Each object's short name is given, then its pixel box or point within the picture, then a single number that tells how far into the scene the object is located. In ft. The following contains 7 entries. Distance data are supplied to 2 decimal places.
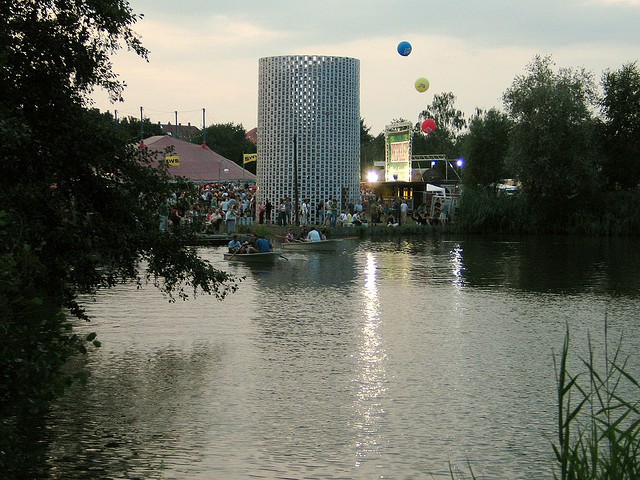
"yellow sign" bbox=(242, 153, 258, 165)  236.79
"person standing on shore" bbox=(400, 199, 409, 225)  182.91
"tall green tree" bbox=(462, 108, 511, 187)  225.56
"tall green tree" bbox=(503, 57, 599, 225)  176.45
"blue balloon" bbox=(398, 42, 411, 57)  194.39
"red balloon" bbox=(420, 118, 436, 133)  241.35
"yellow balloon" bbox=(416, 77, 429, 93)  231.71
